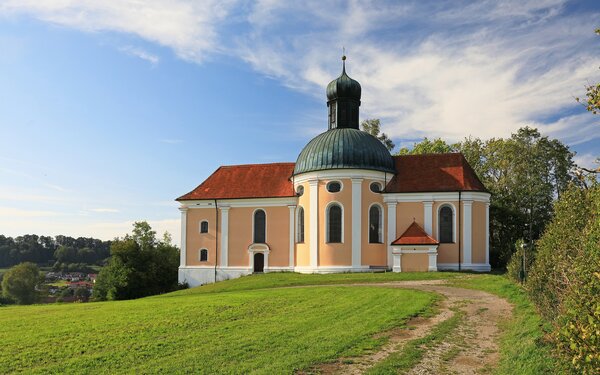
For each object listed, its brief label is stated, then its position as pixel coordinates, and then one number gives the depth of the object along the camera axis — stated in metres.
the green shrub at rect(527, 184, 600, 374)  6.17
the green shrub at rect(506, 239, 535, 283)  24.02
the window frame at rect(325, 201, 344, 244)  40.09
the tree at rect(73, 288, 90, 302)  64.44
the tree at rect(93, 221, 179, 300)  41.94
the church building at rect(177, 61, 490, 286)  39.12
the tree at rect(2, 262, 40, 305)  70.50
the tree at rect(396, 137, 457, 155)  55.41
